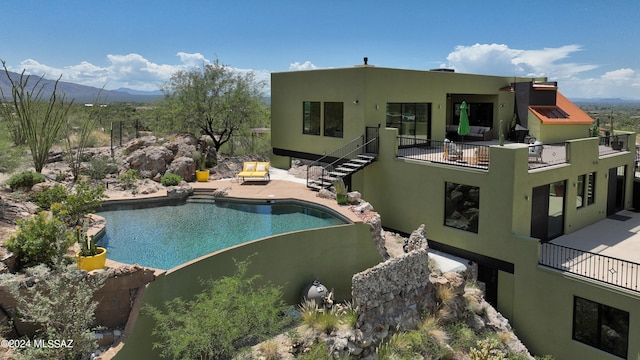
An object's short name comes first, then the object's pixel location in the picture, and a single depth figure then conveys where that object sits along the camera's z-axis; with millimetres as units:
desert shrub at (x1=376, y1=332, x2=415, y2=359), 10374
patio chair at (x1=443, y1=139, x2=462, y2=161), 16266
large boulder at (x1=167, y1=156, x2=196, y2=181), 19638
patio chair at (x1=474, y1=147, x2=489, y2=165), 15273
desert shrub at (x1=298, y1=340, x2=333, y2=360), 9688
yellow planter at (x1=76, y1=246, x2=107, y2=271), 9566
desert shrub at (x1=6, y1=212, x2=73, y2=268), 9391
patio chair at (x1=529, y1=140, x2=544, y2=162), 15969
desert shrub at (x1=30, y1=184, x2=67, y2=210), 12836
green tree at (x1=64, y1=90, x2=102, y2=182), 19038
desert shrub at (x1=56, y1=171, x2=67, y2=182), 17844
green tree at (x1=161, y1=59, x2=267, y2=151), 24438
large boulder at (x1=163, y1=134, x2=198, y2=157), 20906
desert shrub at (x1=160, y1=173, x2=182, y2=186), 18406
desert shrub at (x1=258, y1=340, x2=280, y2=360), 9450
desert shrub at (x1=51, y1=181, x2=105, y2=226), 11883
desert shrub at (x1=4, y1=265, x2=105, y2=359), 7945
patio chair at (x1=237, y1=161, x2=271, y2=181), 19172
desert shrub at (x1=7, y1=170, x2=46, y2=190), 15016
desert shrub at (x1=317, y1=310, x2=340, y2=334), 10422
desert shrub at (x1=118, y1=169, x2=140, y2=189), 17512
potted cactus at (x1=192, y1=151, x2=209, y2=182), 20984
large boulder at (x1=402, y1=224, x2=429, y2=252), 13031
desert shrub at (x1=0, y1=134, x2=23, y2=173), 14523
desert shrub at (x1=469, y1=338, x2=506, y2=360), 11047
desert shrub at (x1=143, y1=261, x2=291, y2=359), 8859
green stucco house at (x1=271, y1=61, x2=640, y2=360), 13047
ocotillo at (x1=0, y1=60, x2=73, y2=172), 17953
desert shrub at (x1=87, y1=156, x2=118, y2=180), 18578
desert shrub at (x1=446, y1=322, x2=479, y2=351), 11539
